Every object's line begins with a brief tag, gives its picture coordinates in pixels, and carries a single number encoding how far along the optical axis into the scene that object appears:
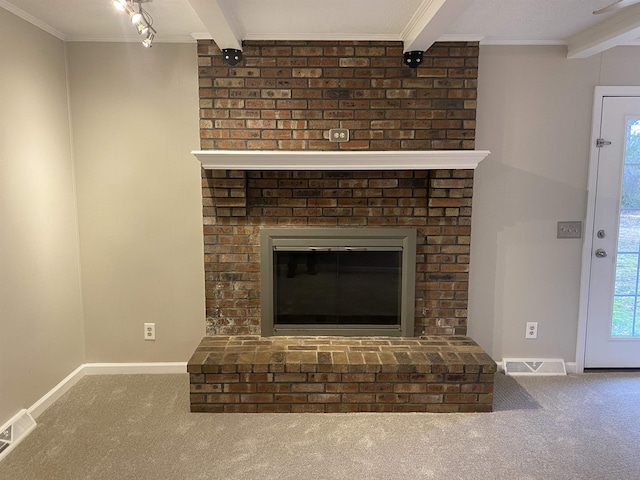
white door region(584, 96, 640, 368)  2.73
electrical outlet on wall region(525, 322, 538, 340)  2.89
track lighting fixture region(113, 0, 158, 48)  1.74
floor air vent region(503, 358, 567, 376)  2.88
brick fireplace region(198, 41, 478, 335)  2.59
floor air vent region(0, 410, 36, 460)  2.05
